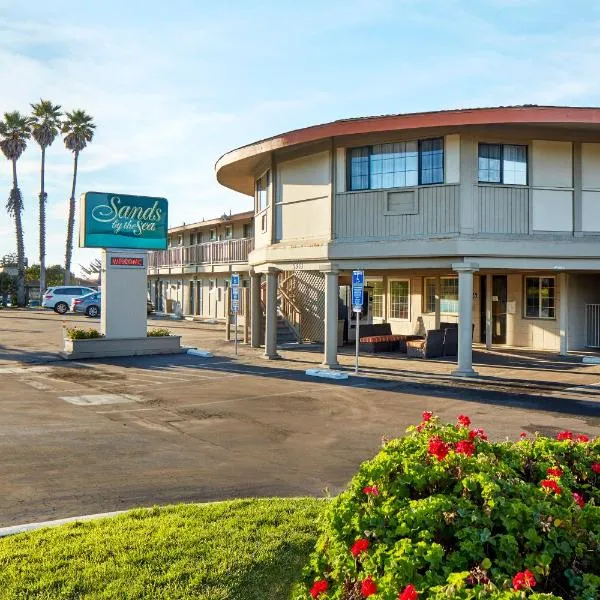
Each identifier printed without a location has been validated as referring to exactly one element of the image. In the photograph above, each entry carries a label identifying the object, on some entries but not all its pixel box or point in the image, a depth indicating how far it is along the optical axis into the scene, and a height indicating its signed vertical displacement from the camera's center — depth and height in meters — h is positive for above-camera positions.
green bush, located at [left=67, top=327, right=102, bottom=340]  20.50 -0.93
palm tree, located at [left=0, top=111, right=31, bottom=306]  55.16 +13.81
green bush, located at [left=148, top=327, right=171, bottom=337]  22.15 -0.93
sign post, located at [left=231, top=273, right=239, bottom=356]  22.39 +0.47
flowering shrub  2.98 -1.13
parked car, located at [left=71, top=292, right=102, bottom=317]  42.28 +0.07
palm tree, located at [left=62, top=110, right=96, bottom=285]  57.56 +15.24
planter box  20.22 -1.34
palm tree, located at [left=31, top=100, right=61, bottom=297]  56.03 +15.26
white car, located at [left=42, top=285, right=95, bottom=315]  44.88 +0.62
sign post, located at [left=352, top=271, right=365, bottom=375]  16.11 +0.44
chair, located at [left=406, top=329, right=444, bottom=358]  20.33 -1.19
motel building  15.49 +2.88
